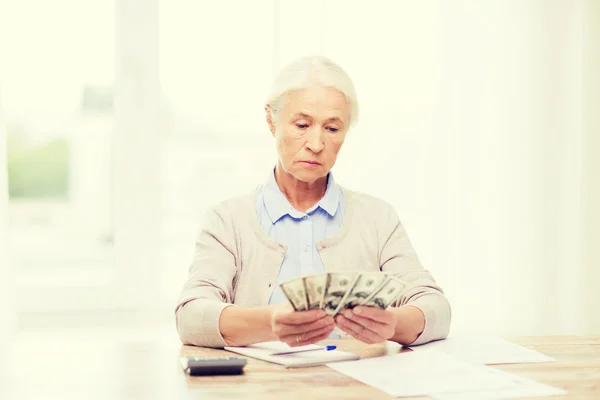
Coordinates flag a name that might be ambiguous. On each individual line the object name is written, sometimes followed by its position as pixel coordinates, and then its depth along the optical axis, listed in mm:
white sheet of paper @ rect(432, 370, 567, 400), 2029
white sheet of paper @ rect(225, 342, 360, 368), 2205
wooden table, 2053
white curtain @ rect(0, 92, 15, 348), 3286
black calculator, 2132
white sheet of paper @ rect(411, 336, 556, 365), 2265
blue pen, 2266
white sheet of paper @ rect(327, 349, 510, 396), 2067
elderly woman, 2520
